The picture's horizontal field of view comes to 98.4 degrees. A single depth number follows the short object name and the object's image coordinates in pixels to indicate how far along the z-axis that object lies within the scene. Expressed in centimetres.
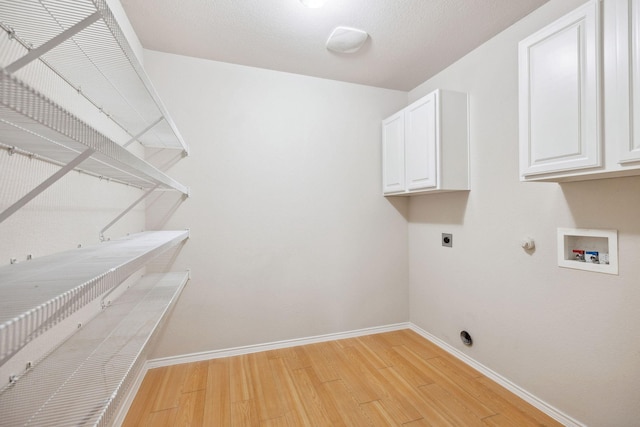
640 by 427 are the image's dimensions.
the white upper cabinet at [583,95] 109
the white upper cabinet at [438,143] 212
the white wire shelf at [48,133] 43
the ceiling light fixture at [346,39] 193
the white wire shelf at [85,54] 77
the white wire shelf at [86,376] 70
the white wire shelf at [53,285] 43
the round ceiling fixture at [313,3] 162
